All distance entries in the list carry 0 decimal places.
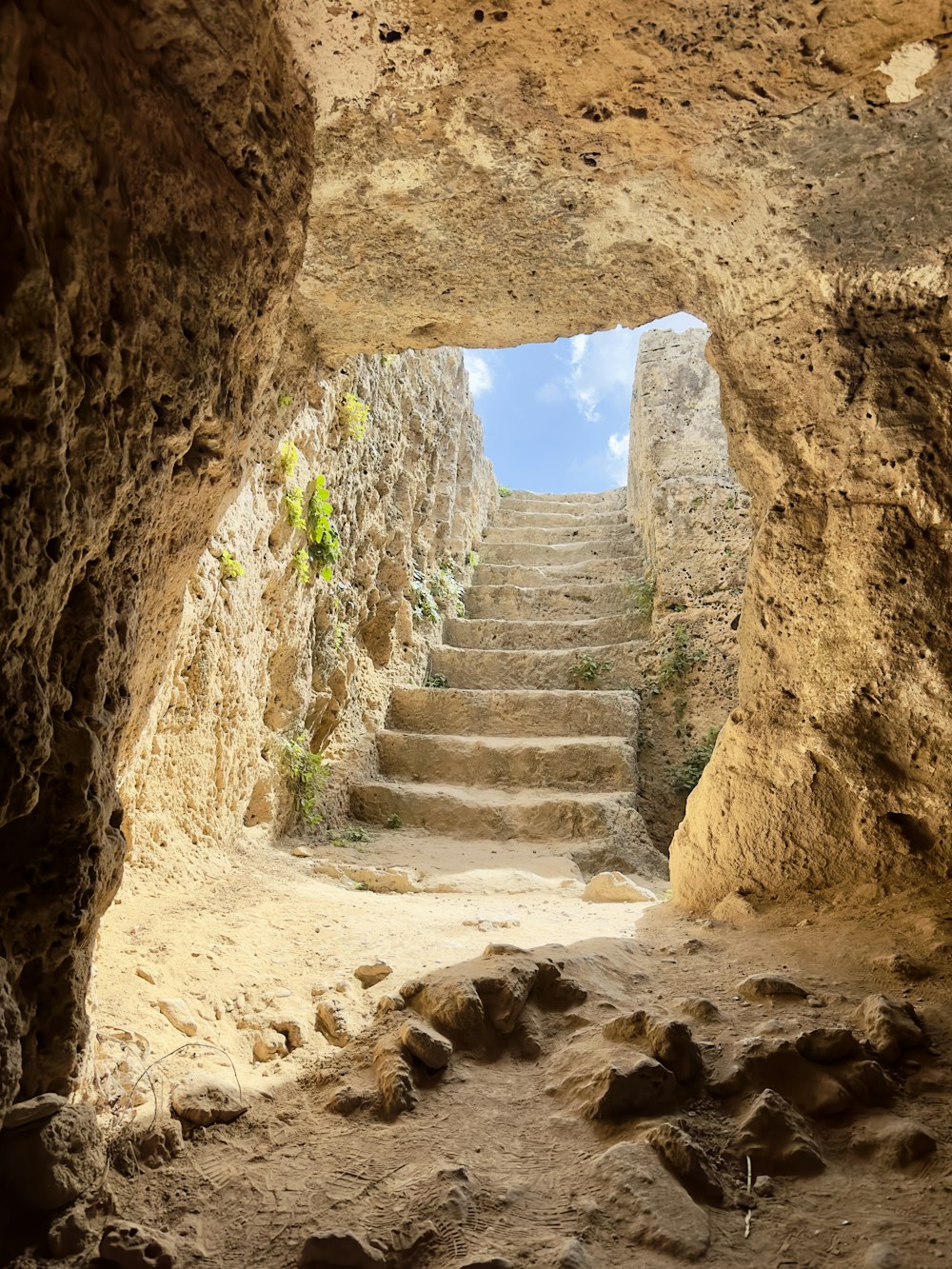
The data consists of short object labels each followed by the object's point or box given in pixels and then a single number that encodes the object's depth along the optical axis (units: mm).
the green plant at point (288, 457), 4293
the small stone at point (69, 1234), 1228
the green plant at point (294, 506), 4402
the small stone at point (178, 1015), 2076
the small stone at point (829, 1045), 1801
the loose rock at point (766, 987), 2178
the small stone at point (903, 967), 2192
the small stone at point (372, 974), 2494
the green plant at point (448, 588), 7922
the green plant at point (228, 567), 3719
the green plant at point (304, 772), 4738
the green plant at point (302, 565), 4590
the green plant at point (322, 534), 4742
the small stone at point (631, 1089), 1682
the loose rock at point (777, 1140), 1517
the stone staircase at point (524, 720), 5531
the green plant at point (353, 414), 5070
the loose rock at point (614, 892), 3961
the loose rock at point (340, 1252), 1266
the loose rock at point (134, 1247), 1232
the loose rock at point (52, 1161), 1265
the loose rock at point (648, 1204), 1310
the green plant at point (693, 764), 6434
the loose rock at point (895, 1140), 1489
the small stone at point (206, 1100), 1662
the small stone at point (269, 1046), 2080
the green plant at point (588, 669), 7152
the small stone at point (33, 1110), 1304
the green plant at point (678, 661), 6957
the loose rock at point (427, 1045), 1938
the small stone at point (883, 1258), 1193
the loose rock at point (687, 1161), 1449
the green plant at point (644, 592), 7711
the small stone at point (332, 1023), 2133
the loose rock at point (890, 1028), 1821
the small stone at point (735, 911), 2930
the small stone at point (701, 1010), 2089
